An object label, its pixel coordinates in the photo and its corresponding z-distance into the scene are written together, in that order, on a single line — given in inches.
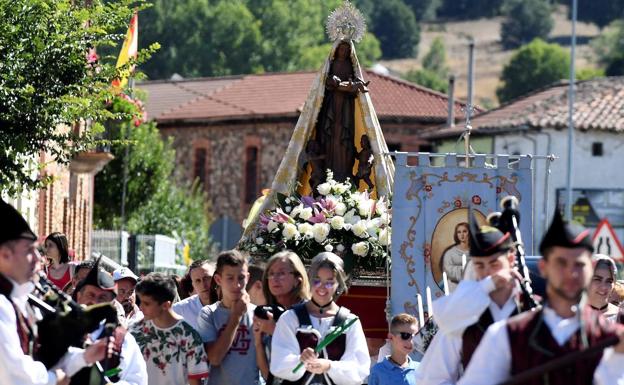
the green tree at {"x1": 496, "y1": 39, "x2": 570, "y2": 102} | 5310.0
